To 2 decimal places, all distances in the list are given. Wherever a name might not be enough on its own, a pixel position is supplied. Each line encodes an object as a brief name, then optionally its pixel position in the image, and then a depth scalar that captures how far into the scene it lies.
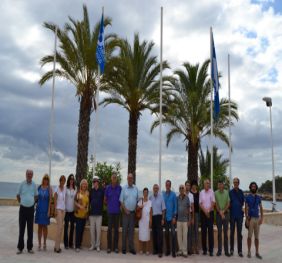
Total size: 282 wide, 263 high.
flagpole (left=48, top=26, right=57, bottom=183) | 13.41
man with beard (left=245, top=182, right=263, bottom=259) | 8.06
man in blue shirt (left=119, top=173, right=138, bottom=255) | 8.03
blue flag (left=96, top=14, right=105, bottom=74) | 11.76
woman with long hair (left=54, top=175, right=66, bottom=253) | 7.91
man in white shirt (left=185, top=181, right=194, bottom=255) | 8.12
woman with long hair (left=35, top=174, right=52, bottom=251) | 7.76
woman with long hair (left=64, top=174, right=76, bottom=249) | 8.05
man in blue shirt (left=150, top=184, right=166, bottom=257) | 7.99
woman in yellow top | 8.04
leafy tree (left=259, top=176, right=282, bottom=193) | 86.48
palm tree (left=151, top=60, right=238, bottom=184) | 16.13
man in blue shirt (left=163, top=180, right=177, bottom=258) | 7.96
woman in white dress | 8.05
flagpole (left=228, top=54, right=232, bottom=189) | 14.50
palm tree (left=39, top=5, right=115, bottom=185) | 13.63
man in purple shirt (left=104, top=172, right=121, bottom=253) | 8.06
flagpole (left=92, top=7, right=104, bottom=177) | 10.51
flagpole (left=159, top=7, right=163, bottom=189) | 10.92
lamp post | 21.47
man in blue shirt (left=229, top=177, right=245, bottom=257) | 8.10
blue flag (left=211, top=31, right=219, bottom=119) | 12.11
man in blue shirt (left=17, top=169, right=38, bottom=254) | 7.43
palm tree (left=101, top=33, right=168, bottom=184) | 14.62
